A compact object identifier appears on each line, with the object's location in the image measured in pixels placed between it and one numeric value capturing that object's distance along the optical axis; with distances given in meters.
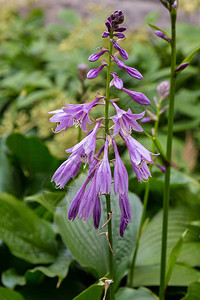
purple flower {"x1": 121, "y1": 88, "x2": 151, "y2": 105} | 0.89
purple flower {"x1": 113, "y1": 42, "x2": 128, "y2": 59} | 0.88
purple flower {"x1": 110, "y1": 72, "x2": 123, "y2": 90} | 0.86
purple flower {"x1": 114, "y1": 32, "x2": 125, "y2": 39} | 0.89
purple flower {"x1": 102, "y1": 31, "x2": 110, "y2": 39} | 0.88
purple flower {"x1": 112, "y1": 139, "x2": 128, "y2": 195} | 0.85
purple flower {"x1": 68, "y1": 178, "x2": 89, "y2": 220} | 0.92
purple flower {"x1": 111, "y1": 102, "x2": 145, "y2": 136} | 0.86
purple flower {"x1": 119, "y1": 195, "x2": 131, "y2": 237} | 0.91
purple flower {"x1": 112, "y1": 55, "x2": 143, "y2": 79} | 0.91
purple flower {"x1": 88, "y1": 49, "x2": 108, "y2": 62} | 0.90
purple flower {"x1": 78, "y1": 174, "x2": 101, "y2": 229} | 0.89
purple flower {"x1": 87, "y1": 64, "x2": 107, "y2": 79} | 0.90
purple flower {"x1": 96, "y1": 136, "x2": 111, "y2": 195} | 0.84
